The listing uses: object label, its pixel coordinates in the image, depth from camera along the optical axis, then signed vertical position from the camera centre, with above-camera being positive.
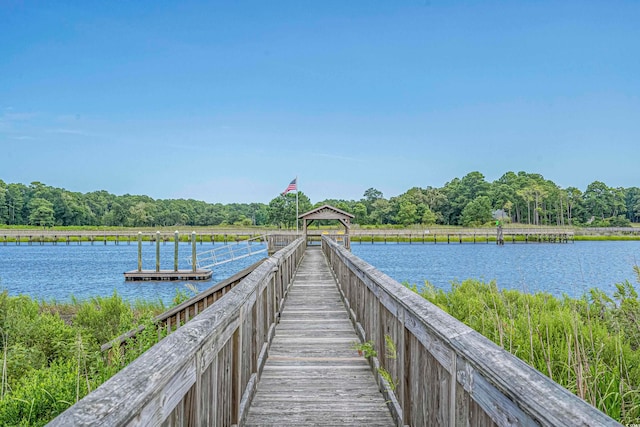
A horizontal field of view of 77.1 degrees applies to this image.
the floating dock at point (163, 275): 25.39 -3.38
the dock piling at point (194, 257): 25.48 -2.24
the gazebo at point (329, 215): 26.02 +0.42
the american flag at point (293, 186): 26.60 +2.38
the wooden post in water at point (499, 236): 60.21 -2.32
